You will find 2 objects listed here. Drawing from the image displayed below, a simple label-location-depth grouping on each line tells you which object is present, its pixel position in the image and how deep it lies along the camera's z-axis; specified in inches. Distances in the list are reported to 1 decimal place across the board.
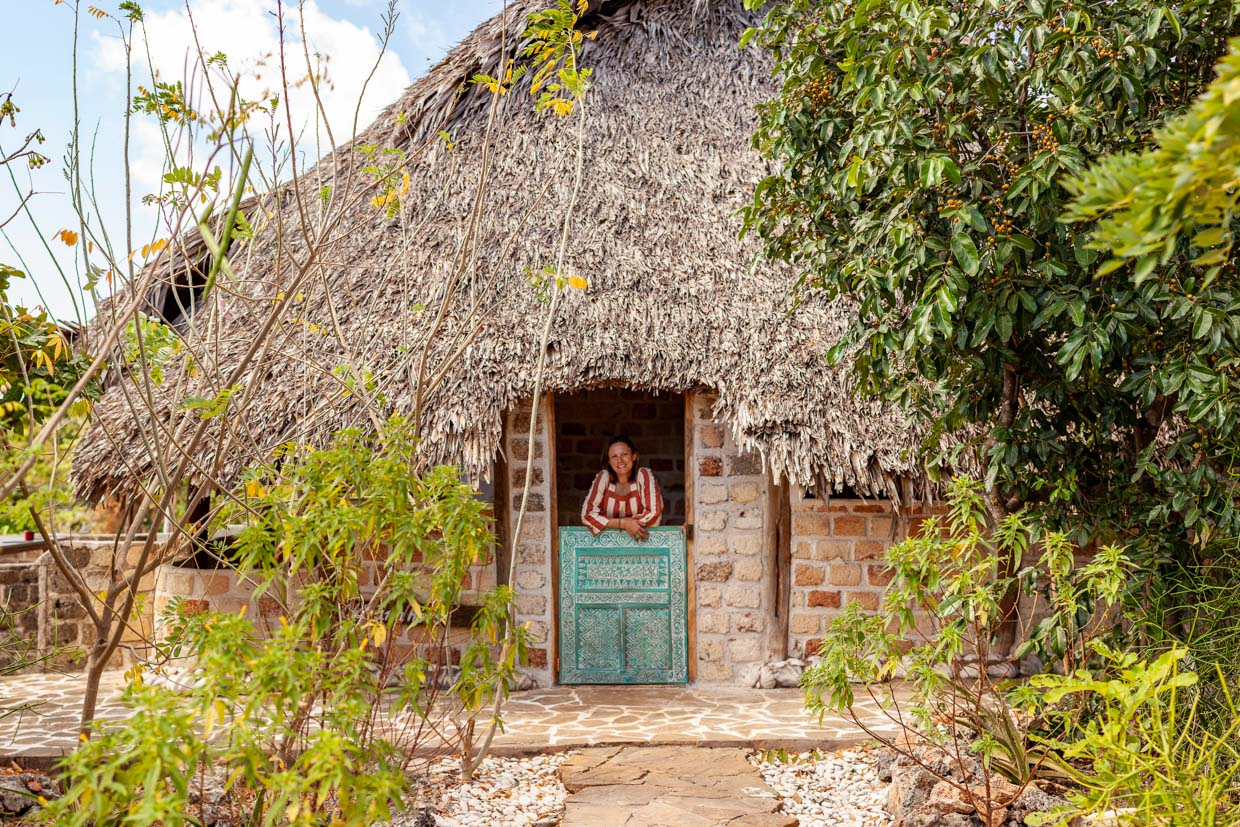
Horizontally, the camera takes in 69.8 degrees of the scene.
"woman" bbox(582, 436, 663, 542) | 230.5
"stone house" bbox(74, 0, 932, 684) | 207.3
